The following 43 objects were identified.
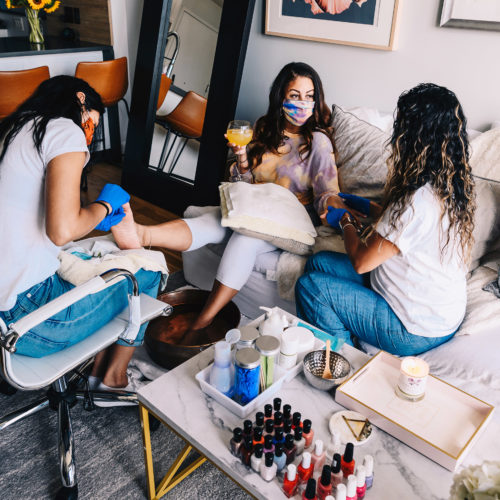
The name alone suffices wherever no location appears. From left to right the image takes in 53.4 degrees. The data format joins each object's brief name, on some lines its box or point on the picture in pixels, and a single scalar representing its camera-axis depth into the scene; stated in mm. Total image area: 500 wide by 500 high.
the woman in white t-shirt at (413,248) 1331
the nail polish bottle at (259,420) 1085
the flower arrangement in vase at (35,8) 3184
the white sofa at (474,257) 1506
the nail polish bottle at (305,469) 982
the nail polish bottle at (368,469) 976
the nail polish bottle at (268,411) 1120
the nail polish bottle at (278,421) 1099
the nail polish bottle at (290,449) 1028
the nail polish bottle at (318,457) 1022
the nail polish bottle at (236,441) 1042
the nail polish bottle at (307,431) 1067
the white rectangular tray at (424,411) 1071
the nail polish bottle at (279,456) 1008
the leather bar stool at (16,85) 2803
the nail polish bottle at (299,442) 1054
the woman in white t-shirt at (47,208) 1208
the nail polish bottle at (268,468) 985
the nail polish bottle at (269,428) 1078
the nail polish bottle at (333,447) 1053
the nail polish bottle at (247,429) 1051
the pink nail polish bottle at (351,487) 924
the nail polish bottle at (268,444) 1033
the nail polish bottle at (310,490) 932
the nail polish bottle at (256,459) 1014
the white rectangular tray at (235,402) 1146
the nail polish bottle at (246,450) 1028
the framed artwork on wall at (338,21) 2152
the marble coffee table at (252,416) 997
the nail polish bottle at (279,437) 1046
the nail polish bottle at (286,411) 1094
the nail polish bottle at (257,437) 1046
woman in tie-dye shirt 1928
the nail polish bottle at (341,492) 922
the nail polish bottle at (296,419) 1076
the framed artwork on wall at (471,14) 1861
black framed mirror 2607
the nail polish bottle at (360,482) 944
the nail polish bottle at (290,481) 964
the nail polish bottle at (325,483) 945
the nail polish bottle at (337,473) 972
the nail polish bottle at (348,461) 984
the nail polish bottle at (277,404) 1123
